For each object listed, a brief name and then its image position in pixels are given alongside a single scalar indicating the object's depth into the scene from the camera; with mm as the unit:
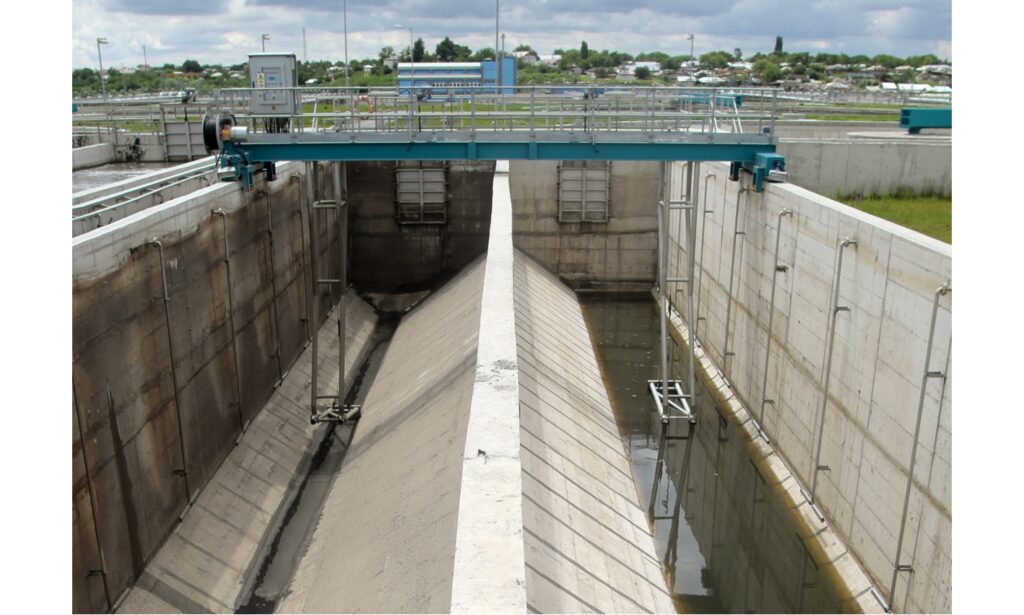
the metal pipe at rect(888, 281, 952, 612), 10625
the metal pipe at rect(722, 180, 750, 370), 20212
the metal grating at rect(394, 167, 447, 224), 28125
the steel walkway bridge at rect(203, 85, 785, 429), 17250
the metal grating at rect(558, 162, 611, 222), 29609
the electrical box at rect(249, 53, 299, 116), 18594
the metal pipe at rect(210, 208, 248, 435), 16672
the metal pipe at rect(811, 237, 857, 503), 13844
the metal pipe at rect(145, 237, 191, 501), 13542
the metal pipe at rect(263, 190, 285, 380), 19828
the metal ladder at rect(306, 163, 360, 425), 19141
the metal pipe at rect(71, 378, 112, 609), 10734
